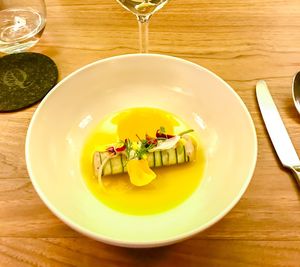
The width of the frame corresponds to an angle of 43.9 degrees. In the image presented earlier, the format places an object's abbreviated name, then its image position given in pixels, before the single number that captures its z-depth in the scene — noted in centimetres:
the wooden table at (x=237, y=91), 51
